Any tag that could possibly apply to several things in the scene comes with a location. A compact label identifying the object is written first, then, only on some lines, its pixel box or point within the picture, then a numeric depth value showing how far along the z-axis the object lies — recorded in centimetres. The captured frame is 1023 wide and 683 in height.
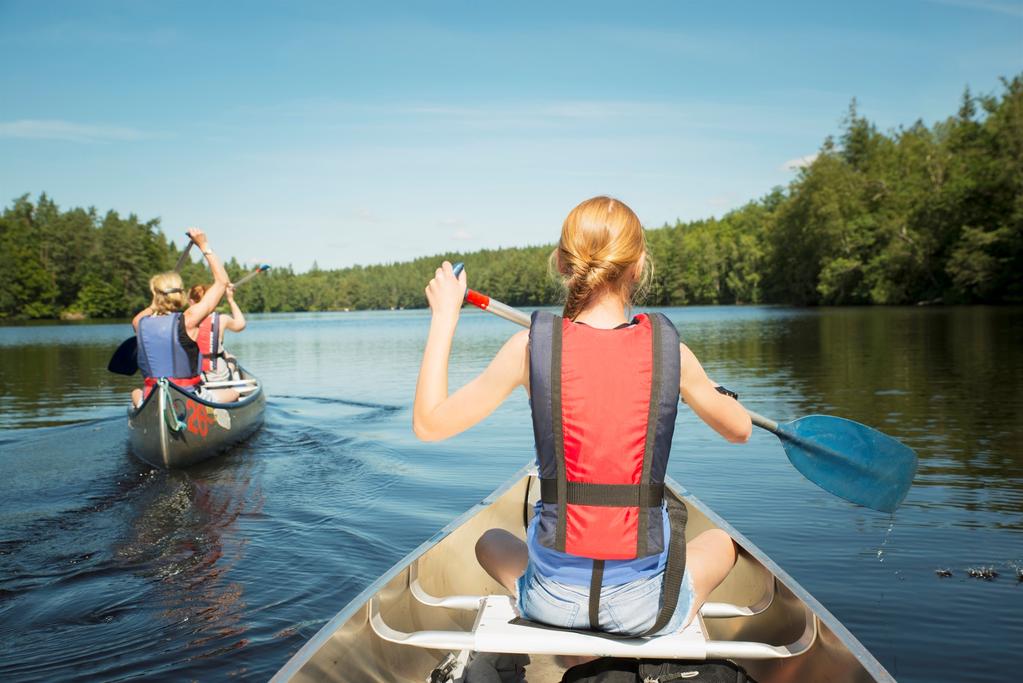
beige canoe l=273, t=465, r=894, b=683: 224
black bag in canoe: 231
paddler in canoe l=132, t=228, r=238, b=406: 746
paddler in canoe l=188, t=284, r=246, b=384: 974
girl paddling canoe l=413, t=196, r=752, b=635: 208
